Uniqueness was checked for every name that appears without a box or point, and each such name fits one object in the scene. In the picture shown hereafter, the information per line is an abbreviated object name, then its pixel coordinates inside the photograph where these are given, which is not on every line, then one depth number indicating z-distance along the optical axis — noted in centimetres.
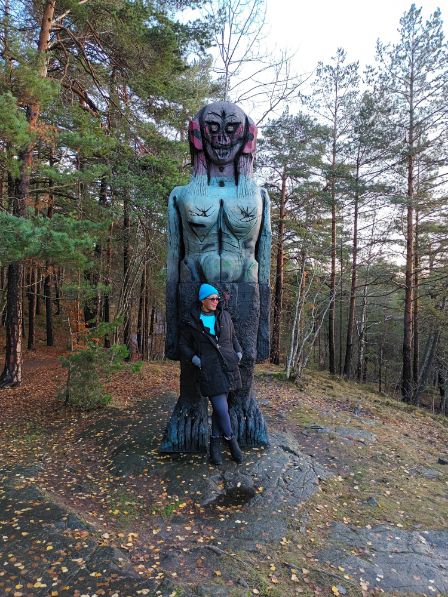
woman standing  387
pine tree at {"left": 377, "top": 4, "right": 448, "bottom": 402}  1270
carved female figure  431
